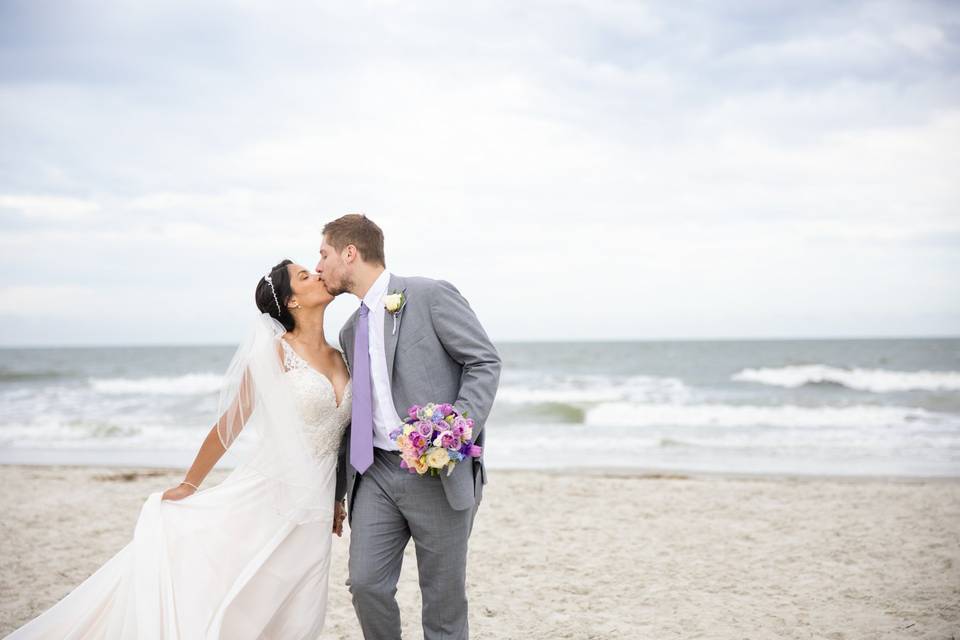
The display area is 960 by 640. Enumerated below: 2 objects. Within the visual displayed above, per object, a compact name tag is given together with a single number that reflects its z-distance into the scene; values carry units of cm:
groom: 321
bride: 326
